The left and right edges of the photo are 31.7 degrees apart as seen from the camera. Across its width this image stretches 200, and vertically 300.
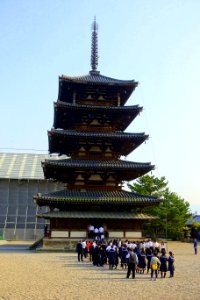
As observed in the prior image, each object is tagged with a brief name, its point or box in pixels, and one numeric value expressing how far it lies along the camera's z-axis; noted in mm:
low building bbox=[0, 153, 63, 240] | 61875
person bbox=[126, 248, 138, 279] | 17578
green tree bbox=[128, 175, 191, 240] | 54781
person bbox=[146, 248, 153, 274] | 19672
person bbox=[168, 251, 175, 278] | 18203
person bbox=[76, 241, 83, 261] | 23953
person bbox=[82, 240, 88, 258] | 25464
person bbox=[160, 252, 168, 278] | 18278
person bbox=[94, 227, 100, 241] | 30878
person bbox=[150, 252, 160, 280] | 17359
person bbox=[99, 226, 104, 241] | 31266
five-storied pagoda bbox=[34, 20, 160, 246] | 31234
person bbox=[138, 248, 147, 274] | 19680
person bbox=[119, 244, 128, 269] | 21625
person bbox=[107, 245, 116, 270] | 21312
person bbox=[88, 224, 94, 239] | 31188
